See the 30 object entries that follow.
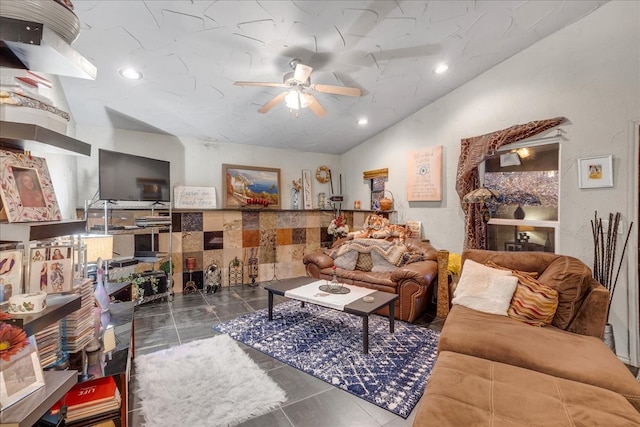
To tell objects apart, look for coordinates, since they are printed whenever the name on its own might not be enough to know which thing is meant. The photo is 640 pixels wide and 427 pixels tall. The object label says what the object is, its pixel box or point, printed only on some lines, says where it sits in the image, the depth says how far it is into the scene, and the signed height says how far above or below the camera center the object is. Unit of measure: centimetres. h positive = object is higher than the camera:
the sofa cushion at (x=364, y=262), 415 -71
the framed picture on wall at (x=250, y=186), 506 +51
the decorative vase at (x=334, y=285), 318 -81
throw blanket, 394 -52
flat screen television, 351 +51
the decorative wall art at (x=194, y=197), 464 +30
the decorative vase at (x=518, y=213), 349 -3
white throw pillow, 232 -65
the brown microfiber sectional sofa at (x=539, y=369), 123 -86
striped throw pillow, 213 -70
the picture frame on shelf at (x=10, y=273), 100 -19
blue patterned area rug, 211 -125
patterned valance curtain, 346 +55
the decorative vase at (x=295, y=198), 574 +31
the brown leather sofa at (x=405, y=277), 326 -82
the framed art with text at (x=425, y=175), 425 +56
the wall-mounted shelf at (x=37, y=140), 93 +28
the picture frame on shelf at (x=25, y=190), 97 +10
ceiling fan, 271 +123
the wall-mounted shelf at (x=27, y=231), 97 -4
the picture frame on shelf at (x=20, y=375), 84 -49
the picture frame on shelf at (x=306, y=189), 583 +50
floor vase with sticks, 263 -40
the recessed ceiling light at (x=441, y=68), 342 +171
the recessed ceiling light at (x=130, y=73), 292 +148
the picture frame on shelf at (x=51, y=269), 112 -21
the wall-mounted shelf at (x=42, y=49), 96 +60
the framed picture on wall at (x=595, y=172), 270 +36
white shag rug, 183 -125
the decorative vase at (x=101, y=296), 206 -57
